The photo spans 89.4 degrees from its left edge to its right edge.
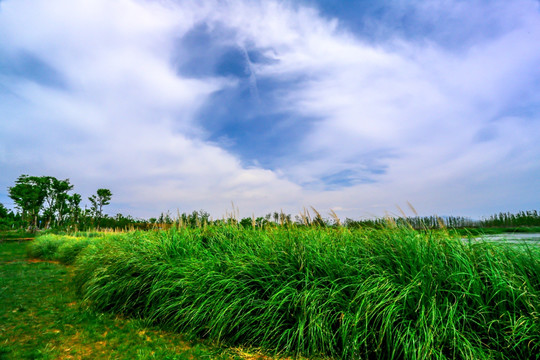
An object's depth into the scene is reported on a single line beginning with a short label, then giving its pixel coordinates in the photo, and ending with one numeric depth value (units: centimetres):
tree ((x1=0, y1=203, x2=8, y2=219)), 2992
